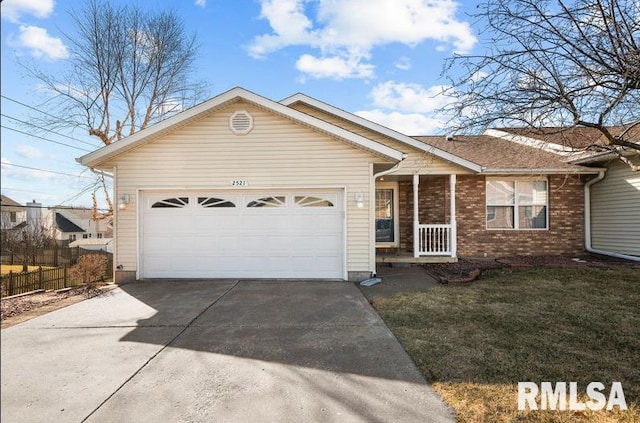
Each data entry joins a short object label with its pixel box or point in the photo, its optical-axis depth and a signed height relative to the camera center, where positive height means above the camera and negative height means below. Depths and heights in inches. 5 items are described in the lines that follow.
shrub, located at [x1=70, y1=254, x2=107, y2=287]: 315.3 -49.0
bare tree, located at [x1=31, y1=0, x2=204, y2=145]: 599.2 +280.1
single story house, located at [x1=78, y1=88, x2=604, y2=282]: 333.1 +19.1
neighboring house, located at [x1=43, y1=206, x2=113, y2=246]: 1255.6 -44.5
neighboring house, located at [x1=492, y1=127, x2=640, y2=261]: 390.3 +6.0
